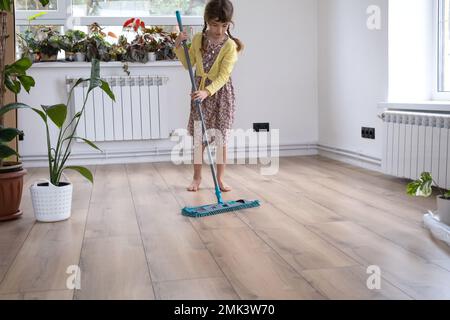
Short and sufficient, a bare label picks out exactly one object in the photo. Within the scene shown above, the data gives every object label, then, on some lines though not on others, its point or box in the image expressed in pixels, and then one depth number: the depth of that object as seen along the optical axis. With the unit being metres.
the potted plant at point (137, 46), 4.69
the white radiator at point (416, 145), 3.14
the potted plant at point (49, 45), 4.59
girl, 3.30
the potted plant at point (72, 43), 4.62
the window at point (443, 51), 3.69
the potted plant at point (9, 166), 2.74
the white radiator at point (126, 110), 4.64
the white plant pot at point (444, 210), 2.38
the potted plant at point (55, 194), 2.67
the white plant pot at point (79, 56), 4.63
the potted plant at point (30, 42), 4.62
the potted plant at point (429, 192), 2.38
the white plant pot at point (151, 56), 4.73
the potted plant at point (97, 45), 4.64
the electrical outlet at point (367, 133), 4.14
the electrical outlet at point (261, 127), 5.01
